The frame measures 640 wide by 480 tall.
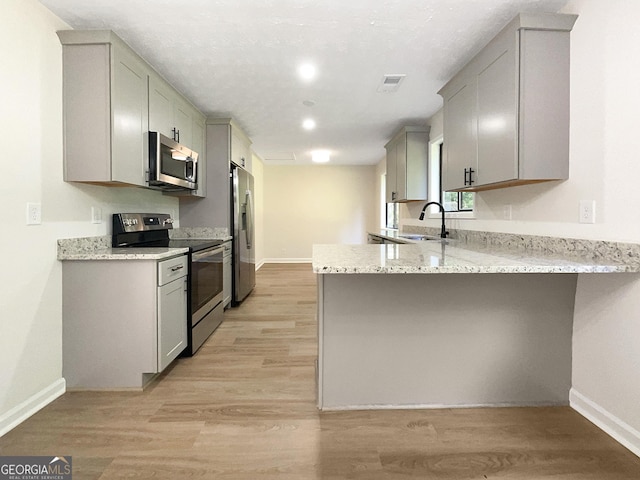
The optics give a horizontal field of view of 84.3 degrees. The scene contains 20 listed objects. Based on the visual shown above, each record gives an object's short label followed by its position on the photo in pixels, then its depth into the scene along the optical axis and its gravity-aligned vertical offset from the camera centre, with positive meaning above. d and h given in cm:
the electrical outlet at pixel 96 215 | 254 +11
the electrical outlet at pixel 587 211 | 187 +11
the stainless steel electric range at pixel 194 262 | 282 -29
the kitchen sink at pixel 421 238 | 371 -8
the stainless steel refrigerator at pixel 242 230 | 427 +0
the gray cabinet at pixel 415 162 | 445 +86
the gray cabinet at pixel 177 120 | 288 +103
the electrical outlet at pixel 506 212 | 266 +15
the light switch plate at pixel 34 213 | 196 +9
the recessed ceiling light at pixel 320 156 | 657 +146
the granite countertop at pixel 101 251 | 222 -15
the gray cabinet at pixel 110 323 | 225 -60
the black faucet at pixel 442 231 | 350 +0
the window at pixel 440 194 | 377 +43
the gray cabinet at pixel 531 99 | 205 +79
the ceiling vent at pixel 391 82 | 306 +134
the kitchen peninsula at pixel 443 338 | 198 -61
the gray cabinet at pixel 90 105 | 225 +79
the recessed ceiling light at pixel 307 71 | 285 +132
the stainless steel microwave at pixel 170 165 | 277 +56
